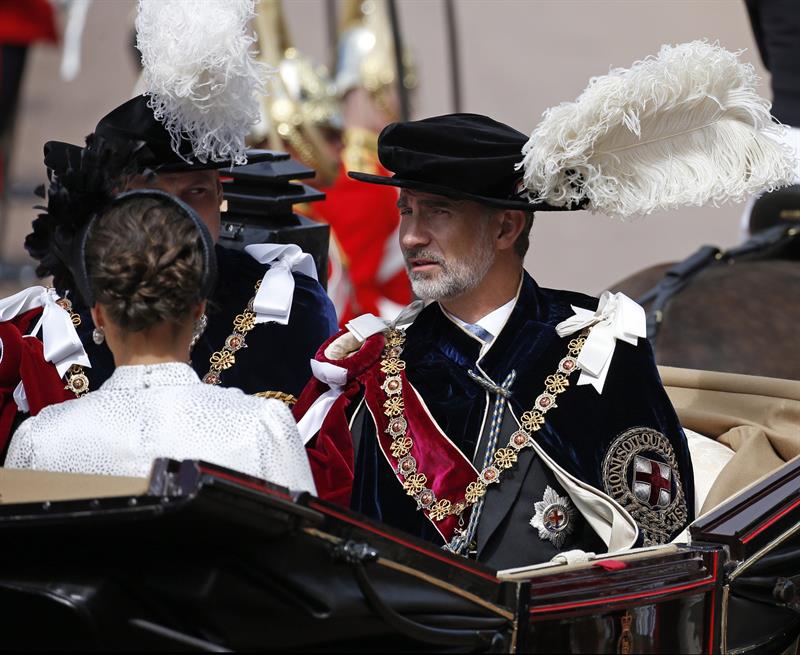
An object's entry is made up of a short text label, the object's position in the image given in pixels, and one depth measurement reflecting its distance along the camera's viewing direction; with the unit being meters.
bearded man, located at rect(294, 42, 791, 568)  26.68
